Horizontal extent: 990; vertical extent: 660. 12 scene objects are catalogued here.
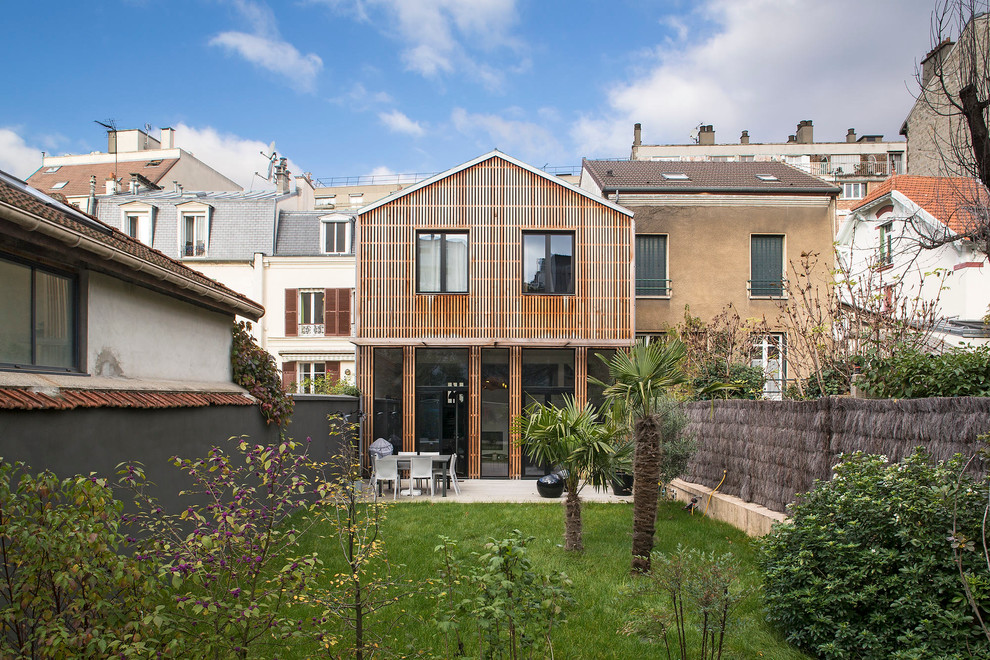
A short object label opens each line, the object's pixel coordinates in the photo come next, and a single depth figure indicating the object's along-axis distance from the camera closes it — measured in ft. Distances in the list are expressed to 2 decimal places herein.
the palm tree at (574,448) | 27.48
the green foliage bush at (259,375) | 32.37
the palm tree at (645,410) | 24.18
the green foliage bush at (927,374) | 24.12
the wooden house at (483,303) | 54.90
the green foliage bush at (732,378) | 44.80
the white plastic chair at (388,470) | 44.06
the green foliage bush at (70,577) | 9.68
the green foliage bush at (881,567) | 13.98
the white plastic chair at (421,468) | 45.11
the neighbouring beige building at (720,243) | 62.23
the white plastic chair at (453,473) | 46.29
